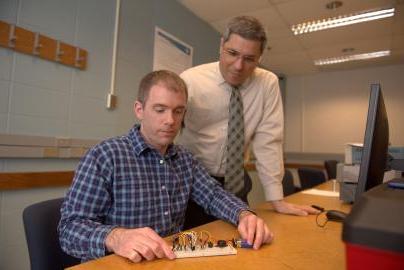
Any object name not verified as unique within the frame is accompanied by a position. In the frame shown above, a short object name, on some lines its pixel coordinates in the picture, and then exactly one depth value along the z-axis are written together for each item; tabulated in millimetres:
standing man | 1427
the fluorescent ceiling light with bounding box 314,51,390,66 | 4484
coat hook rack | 1718
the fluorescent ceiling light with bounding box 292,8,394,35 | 3234
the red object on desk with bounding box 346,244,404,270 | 307
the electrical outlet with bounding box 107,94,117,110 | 2352
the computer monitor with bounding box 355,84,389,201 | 694
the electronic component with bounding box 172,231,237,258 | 785
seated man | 869
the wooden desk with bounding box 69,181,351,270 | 714
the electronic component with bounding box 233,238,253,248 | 863
